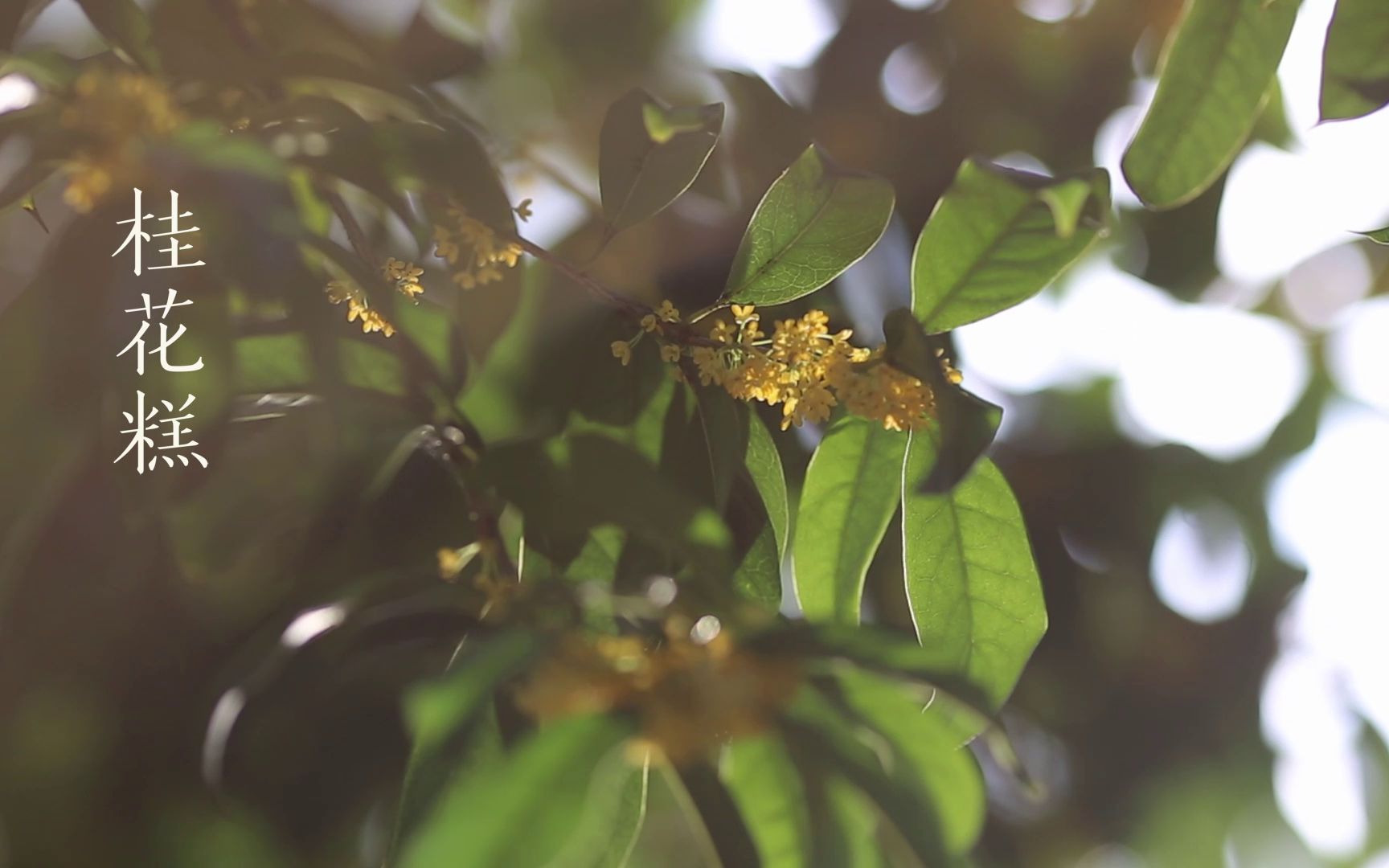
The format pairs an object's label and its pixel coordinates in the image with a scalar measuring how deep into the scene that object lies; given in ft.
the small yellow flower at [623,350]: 2.68
